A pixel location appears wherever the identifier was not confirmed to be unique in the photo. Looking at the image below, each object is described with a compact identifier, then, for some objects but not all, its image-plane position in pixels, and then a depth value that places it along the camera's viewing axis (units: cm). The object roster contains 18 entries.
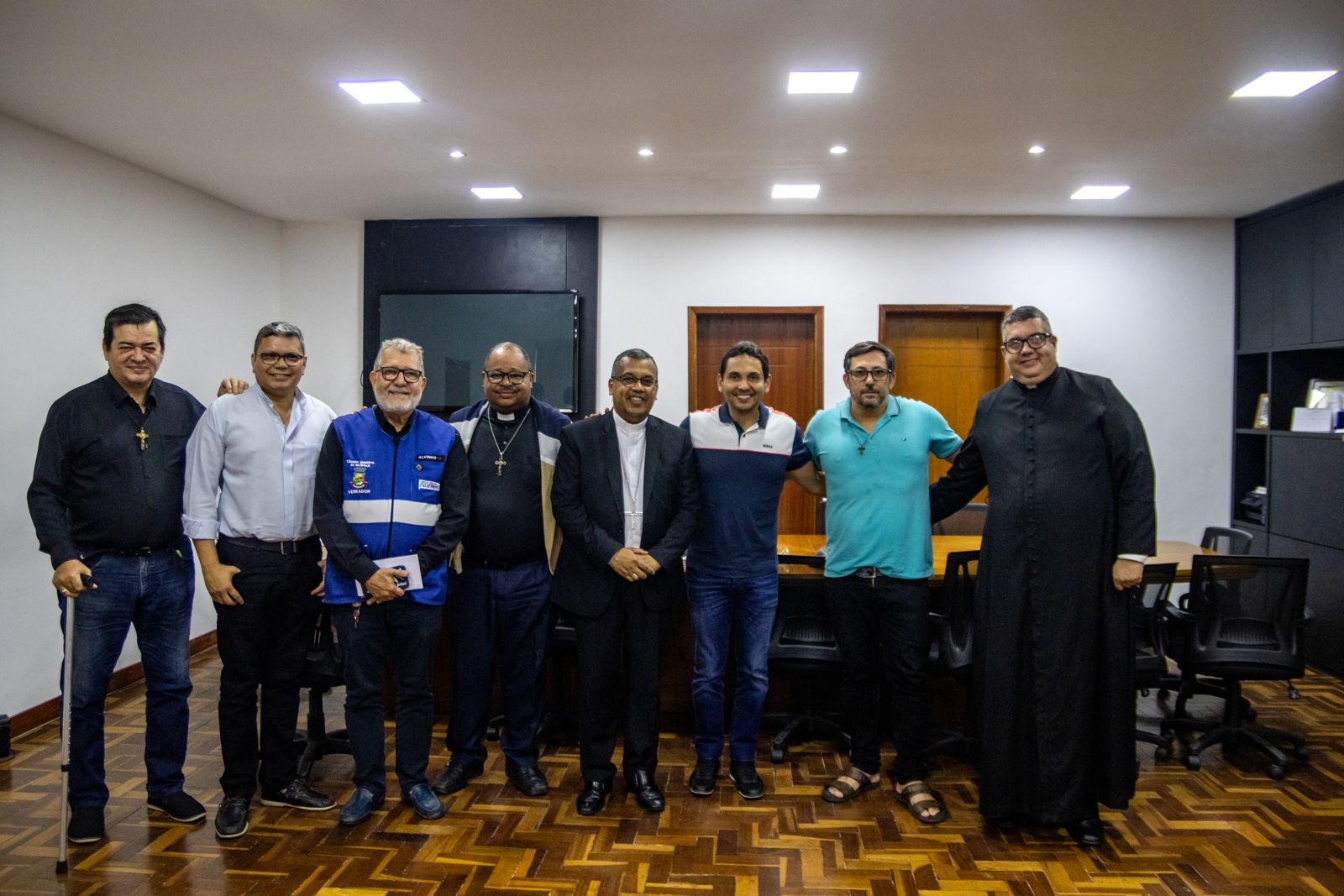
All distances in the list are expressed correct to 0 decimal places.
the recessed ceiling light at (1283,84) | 363
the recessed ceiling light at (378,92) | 378
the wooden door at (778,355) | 657
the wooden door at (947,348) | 654
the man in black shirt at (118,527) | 285
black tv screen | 642
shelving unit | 518
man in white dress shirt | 289
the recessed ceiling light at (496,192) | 563
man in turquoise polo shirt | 307
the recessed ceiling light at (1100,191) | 546
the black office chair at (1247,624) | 357
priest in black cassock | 286
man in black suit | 305
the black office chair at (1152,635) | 352
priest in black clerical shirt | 315
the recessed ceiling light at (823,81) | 365
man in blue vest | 292
